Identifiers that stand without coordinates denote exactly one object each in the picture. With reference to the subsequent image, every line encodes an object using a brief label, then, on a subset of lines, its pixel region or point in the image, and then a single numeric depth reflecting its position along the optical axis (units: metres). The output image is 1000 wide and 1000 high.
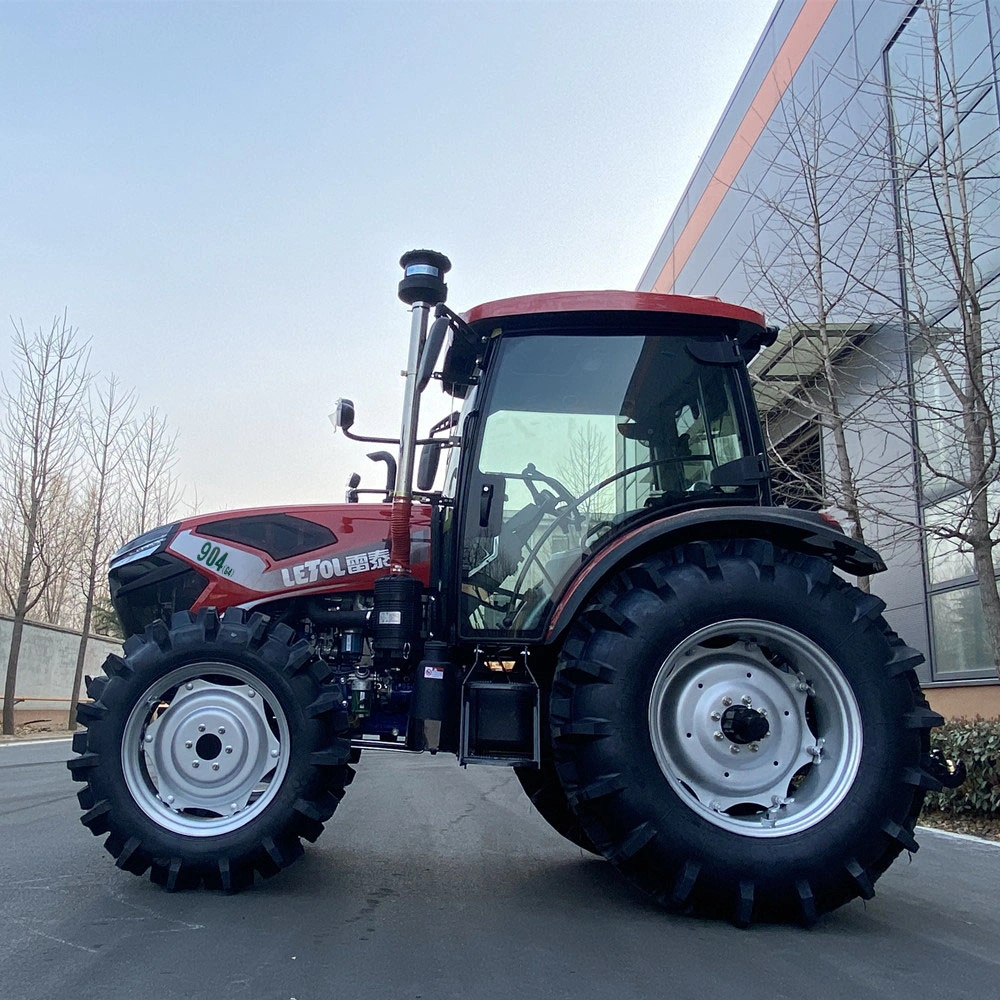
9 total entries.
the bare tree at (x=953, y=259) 7.89
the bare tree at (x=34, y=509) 18.92
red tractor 3.47
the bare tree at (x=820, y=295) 9.48
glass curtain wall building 8.21
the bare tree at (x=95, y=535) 21.97
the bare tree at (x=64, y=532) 20.14
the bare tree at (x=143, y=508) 23.55
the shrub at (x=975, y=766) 7.20
